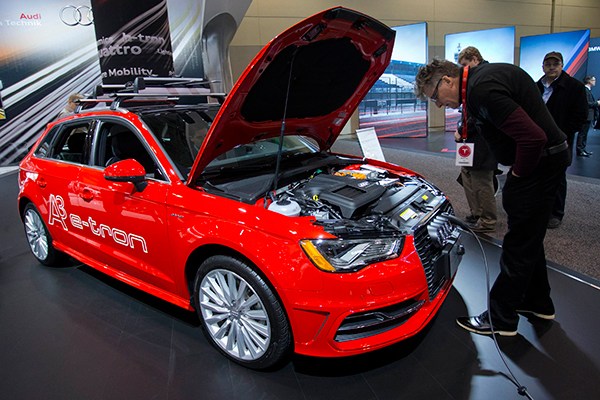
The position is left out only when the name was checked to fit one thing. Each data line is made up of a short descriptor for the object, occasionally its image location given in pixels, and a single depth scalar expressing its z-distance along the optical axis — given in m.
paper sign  3.95
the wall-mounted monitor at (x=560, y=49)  10.79
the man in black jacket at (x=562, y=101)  3.69
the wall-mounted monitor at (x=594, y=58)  12.27
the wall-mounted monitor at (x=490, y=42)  10.47
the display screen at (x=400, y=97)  10.17
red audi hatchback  1.78
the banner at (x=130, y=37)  6.95
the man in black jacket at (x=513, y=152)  1.84
